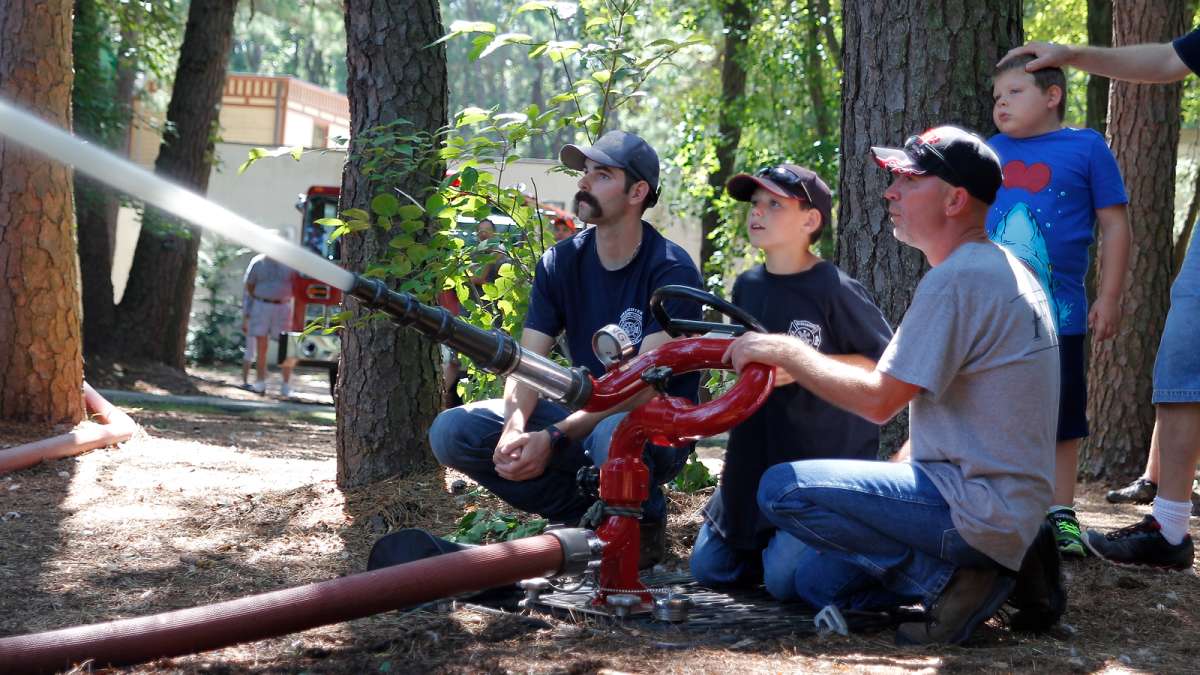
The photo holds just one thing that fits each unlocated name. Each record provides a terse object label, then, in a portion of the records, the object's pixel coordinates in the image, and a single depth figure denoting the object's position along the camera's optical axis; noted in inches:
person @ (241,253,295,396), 587.8
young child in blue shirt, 183.6
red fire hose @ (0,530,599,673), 114.2
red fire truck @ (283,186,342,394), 579.2
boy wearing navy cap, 161.8
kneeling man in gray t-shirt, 130.5
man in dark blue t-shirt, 171.2
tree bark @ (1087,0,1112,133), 442.6
